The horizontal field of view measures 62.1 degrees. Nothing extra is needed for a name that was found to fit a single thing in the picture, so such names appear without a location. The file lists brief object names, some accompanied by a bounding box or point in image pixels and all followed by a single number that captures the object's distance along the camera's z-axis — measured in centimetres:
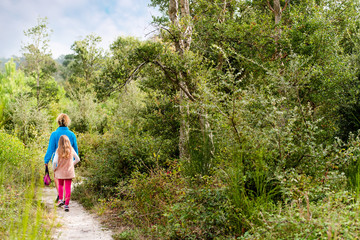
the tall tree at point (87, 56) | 2764
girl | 648
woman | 661
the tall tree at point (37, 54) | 1596
